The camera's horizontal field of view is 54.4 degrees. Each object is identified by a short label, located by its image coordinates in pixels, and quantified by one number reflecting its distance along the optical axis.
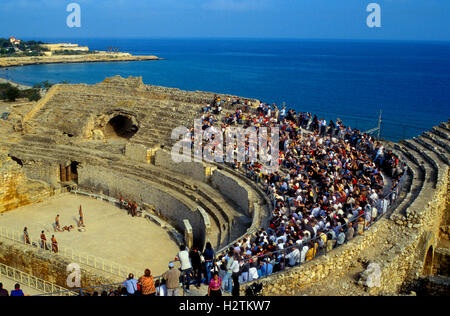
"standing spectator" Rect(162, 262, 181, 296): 10.76
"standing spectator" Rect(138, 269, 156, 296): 10.60
